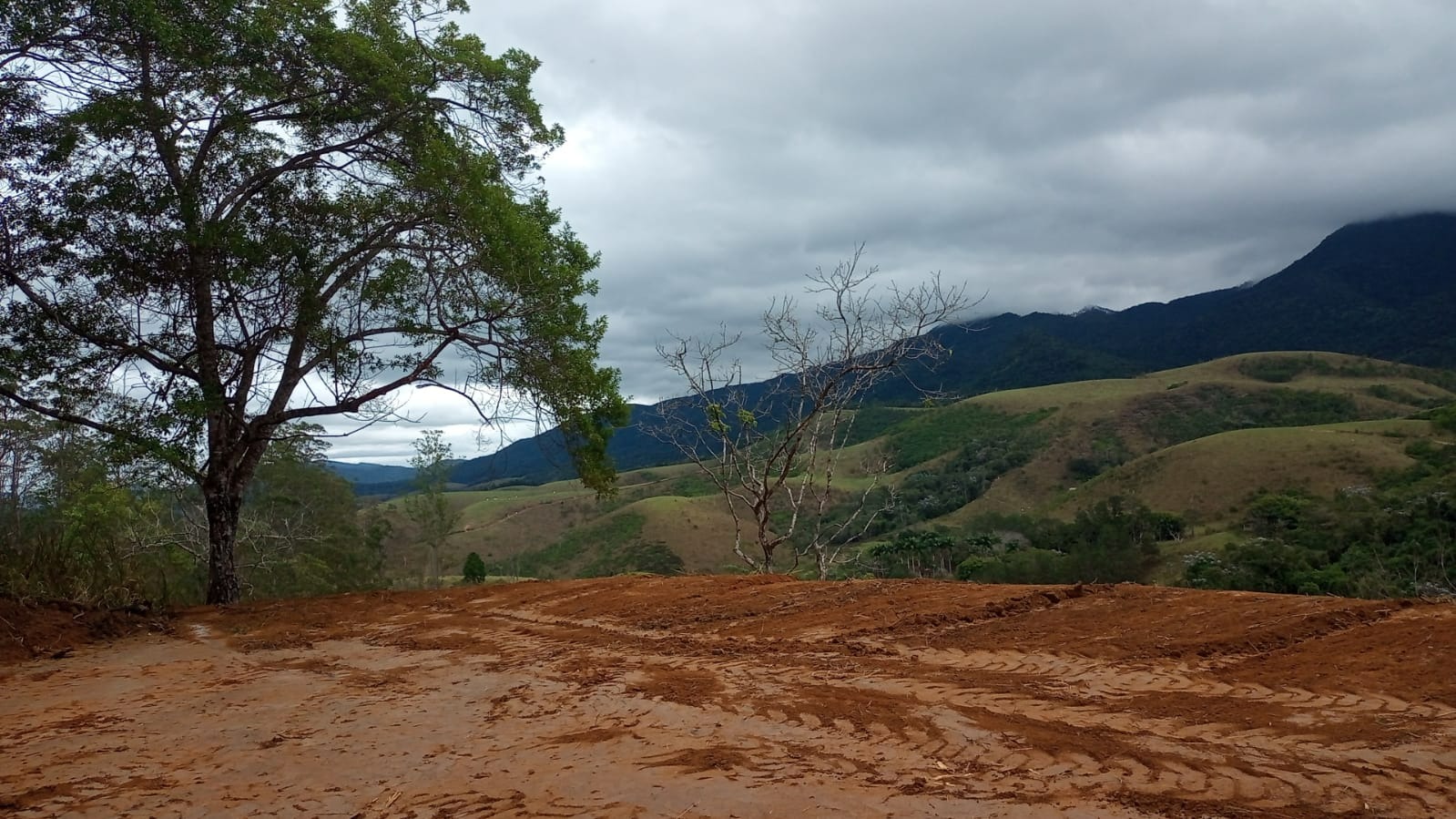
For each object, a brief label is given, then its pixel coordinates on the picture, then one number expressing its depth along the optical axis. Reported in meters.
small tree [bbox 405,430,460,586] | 39.06
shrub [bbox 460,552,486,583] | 33.72
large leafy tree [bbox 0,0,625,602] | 8.64
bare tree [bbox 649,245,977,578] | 13.09
